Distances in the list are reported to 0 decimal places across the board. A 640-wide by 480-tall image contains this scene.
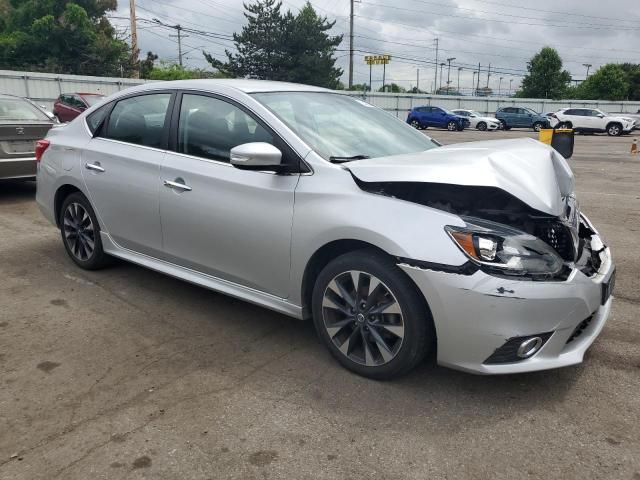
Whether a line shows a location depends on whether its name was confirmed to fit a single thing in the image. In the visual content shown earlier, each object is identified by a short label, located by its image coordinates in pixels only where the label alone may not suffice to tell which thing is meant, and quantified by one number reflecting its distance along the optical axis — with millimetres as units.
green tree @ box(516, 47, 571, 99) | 62500
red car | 18828
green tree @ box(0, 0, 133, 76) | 43562
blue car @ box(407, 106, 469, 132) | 35031
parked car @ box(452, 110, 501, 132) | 35191
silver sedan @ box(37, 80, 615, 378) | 2754
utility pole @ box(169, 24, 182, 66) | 71712
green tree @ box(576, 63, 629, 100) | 62250
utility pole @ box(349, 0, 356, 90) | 47188
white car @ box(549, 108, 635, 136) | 30375
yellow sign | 65500
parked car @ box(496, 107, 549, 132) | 34438
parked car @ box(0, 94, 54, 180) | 7871
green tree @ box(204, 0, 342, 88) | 49688
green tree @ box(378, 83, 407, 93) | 102225
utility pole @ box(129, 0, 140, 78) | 38156
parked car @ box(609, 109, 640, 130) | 33362
